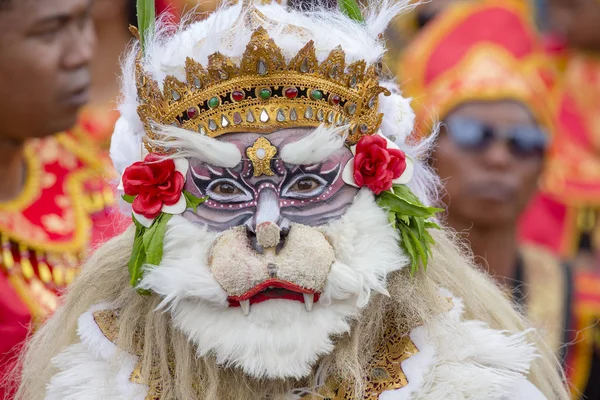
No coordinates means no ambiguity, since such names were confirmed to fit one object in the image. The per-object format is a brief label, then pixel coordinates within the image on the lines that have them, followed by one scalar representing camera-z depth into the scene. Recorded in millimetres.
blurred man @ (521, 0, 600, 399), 12211
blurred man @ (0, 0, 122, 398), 7211
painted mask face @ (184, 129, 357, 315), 5031
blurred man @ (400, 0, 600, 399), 9820
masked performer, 5098
